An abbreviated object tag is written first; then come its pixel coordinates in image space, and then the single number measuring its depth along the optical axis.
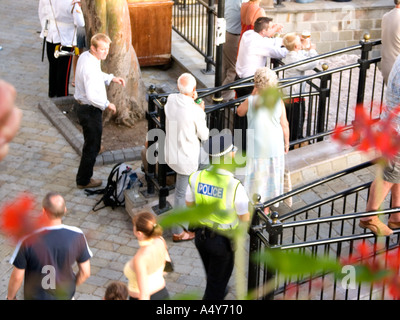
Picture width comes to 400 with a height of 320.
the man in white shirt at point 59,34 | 10.52
